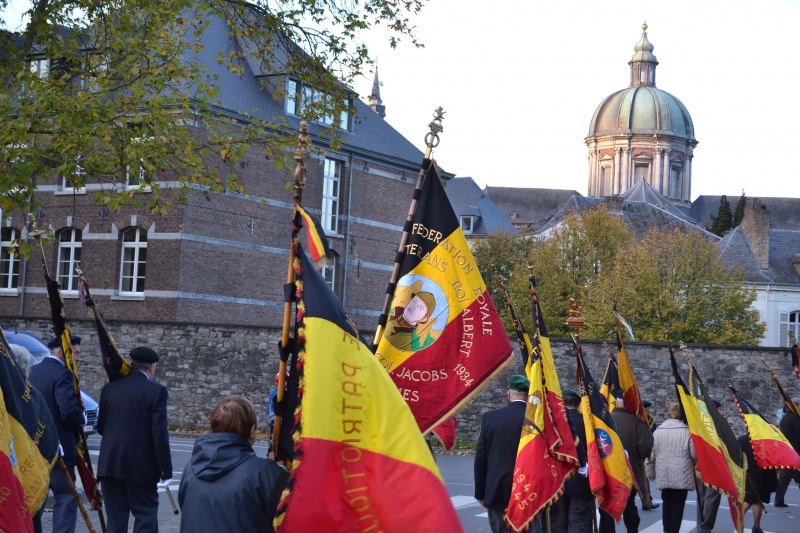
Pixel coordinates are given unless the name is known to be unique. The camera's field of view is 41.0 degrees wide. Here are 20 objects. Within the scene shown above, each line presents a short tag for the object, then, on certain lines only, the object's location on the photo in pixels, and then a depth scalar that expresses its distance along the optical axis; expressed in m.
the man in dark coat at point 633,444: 12.47
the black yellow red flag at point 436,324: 6.93
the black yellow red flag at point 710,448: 11.53
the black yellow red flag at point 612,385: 13.30
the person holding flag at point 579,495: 10.52
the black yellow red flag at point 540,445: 9.09
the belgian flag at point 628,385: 12.76
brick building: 33.62
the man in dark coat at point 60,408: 9.25
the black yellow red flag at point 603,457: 10.59
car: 18.08
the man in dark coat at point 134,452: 8.52
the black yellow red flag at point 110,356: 8.84
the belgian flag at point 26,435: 5.52
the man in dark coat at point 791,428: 15.81
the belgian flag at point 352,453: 4.20
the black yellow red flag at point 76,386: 9.14
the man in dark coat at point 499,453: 9.31
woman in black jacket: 4.66
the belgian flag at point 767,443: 14.05
